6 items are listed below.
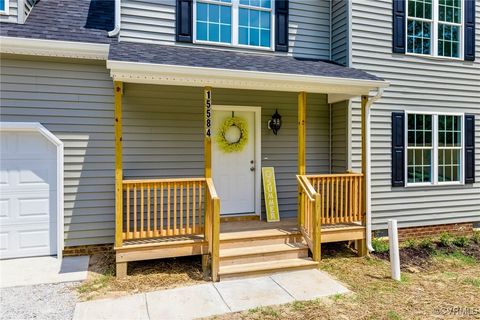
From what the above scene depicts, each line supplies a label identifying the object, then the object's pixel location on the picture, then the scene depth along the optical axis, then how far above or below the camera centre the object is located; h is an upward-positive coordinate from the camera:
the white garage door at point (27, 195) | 5.25 -0.53
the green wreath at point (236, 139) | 6.41 +0.47
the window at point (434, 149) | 6.91 +0.26
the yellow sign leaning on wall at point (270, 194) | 6.39 -0.62
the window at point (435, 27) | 6.97 +2.78
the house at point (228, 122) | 5.05 +0.69
